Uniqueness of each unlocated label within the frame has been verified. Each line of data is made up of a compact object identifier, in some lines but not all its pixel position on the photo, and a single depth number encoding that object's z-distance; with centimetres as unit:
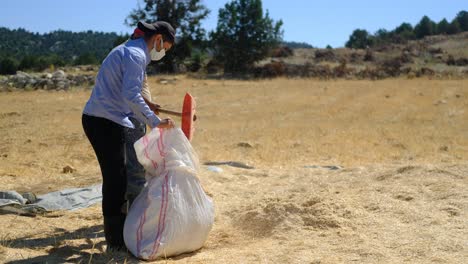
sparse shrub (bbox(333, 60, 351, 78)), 2206
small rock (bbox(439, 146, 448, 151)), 885
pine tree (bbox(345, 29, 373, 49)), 4414
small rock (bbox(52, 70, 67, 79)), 1963
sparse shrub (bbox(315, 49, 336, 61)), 3050
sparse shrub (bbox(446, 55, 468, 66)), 2508
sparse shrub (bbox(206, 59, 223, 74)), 2562
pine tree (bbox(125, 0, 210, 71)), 2441
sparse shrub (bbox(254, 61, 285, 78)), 2283
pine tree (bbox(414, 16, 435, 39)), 4553
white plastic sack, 360
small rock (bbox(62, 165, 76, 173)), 701
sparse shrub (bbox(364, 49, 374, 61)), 2966
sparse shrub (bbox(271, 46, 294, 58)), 3152
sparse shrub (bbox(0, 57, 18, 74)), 2697
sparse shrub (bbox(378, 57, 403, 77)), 2207
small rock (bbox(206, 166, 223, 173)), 670
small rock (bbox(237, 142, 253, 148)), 923
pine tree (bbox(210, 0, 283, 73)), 2527
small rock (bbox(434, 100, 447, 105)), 1420
